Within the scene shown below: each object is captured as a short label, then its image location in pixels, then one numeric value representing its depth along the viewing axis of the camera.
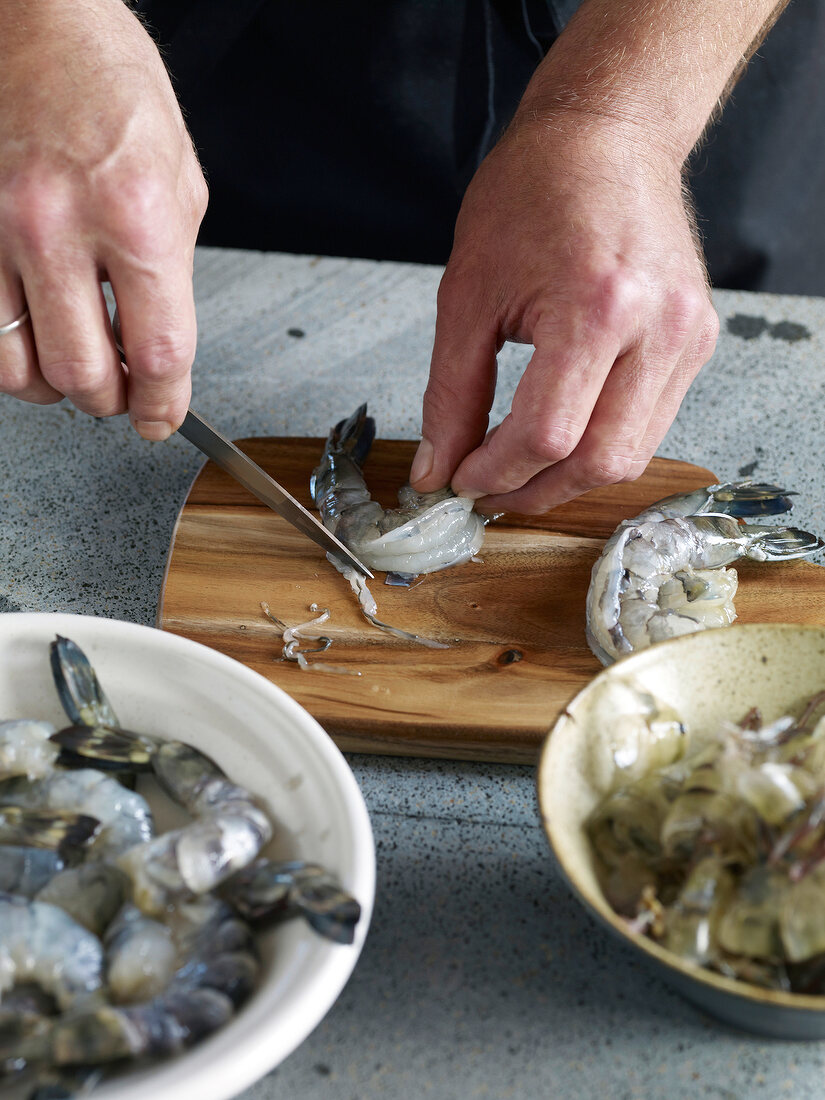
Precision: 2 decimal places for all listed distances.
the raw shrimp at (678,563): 0.62
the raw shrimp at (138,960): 0.49
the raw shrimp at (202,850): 0.50
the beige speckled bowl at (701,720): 0.48
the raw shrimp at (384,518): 0.66
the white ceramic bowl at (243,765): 0.45
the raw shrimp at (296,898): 0.49
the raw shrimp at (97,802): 0.51
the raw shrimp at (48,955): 0.48
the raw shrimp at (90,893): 0.50
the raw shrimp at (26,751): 0.53
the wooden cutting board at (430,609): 0.60
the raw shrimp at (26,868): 0.50
